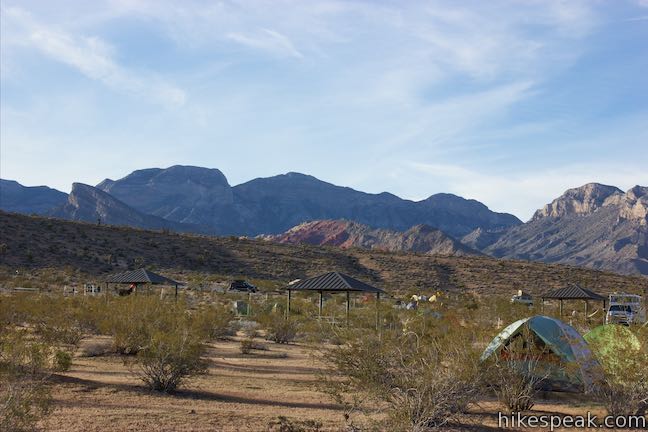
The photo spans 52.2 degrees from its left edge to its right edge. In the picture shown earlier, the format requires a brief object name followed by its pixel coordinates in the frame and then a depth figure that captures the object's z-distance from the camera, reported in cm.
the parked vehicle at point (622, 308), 3241
